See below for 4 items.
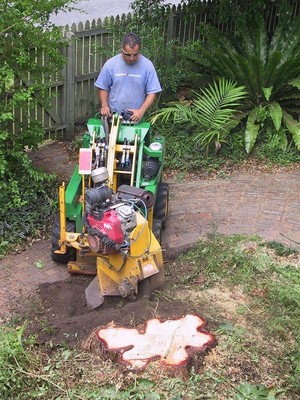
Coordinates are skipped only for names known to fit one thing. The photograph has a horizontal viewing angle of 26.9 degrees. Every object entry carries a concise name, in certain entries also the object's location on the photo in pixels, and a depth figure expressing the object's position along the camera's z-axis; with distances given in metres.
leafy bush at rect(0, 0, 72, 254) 6.27
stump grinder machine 4.95
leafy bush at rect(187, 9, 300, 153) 8.74
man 6.50
